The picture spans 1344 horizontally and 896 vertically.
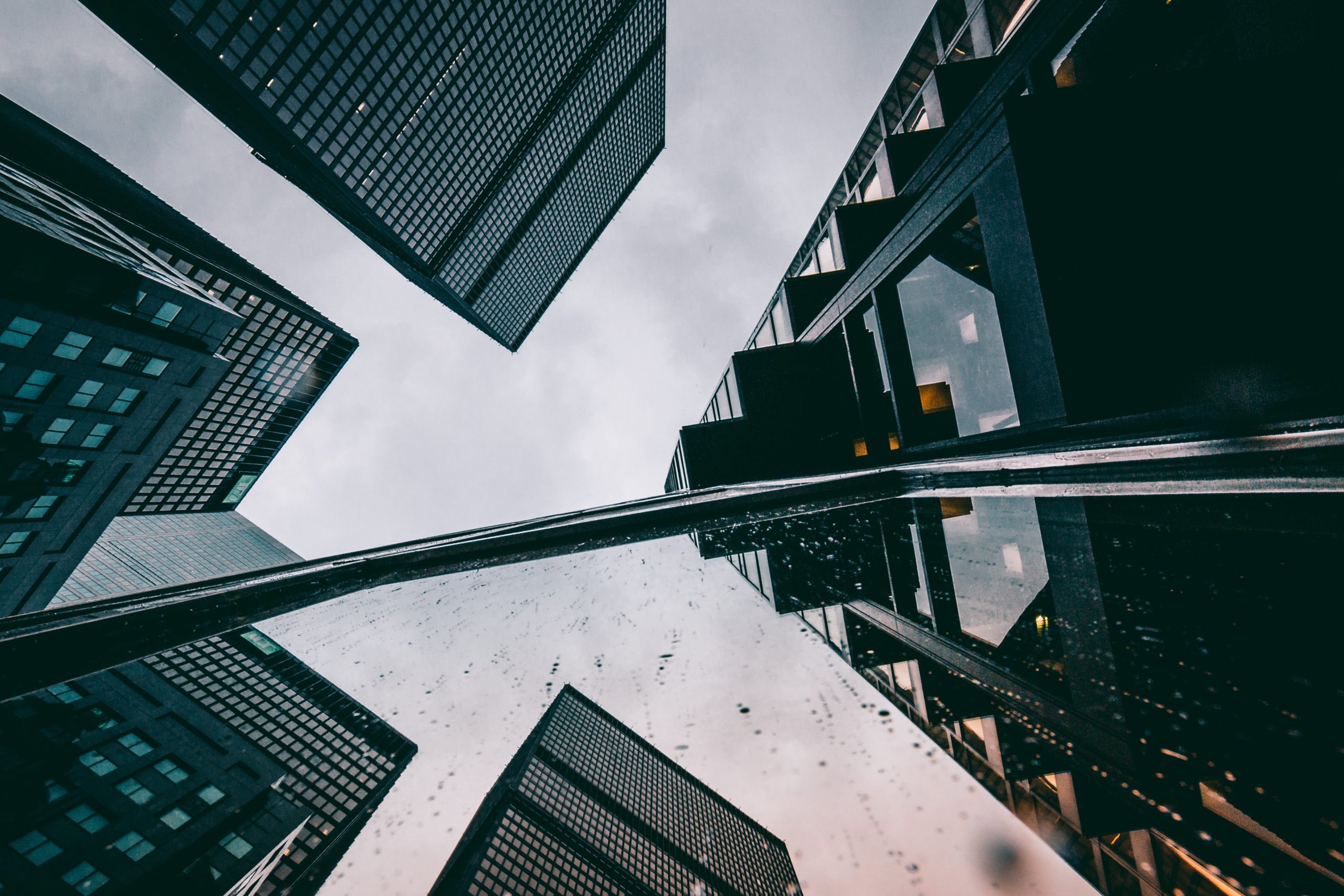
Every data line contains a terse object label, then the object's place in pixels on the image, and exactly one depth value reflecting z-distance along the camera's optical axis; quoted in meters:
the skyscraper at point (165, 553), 59.44
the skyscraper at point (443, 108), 40.62
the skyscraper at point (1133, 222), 5.06
